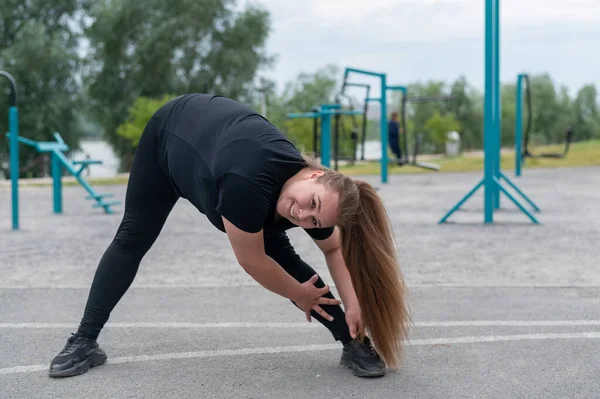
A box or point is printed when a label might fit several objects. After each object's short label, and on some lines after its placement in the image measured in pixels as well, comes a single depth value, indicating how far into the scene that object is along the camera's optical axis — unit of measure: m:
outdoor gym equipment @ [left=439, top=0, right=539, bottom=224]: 8.67
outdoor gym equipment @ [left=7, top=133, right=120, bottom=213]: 11.21
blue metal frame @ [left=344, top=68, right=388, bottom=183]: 16.39
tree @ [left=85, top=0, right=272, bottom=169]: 33.06
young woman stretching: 2.70
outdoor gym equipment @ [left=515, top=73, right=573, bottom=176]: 16.84
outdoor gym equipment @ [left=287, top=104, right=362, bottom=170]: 13.81
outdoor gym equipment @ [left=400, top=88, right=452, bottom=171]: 16.94
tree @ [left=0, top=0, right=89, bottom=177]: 30.91
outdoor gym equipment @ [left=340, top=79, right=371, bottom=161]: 15.57
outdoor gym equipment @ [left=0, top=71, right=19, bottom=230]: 8.76
